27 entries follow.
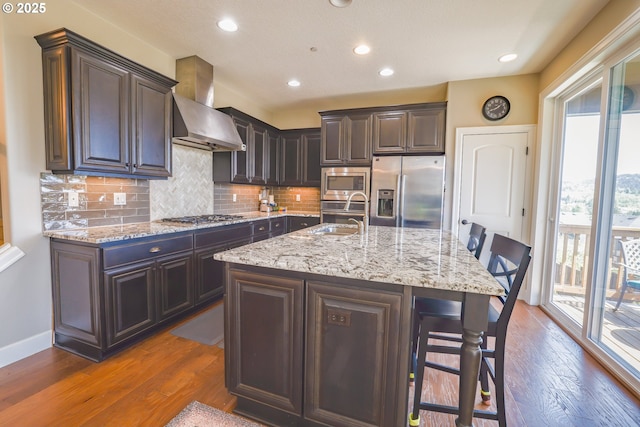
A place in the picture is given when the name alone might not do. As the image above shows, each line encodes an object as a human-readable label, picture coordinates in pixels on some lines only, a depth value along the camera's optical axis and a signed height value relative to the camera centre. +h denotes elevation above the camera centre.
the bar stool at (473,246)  1.63 -0.35
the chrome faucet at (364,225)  2.28 -0.24
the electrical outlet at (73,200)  2.25 -0.08
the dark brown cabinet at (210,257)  2.74 -0.64
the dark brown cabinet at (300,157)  4.59 +0.62
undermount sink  2.51 -0.31
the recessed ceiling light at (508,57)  2.90 +1.49
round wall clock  3.44 +1.13
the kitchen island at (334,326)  1.14 -0.60
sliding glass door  1.95 -0.08
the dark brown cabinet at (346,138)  4.00 +0.83
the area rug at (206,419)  1.47 -1.20
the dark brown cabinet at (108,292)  1.97 -0.76
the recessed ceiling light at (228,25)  2.38 +1.45
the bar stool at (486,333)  1.30 -0.63
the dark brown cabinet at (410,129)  3.72 +0.92
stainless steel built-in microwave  3.98 +0.20
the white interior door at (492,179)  3.43 +0.25
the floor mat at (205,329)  2.36 -1.21
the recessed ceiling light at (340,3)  2.10 +1.45
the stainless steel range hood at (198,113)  2.76 +0.84
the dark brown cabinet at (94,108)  1.98 +0.62
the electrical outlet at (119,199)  2.57 -0.08
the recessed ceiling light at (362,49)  2.78 +1.48
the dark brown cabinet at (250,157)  3.68 +0.51
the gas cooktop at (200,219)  2.85 -0.29
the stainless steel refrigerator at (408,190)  3.64 +0.10
